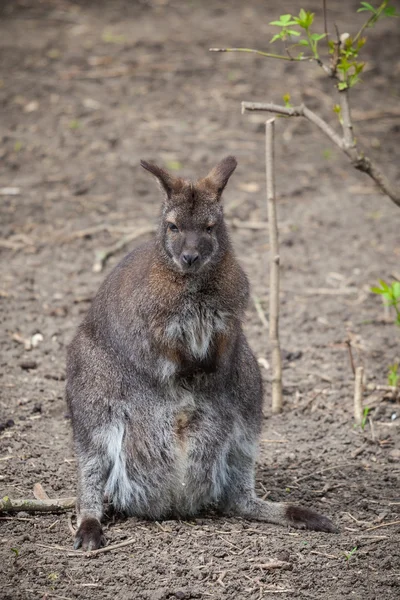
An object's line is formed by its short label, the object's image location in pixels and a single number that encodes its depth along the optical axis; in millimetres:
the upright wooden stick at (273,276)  9469
